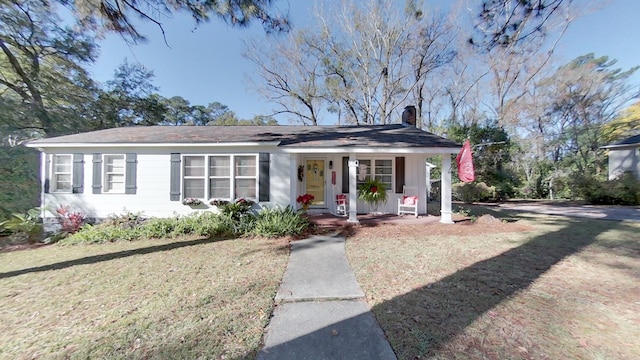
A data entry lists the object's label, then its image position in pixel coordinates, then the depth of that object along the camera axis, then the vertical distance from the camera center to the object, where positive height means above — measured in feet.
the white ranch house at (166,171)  26.73 +1.53
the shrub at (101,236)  21.06 -4.74
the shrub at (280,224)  21.57 -3.75
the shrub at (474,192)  50.26 -1.88
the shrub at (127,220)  24.35 -3.95
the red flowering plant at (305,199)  25.22 -1.72
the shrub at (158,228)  21.97 -4.28
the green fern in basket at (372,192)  28.91 -1.06
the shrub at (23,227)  23.65 -4.45
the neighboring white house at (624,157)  46.16 +5.34
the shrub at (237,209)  24.00 -2.63
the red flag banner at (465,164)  24.64 +2.03
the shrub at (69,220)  24.34 -3.83
